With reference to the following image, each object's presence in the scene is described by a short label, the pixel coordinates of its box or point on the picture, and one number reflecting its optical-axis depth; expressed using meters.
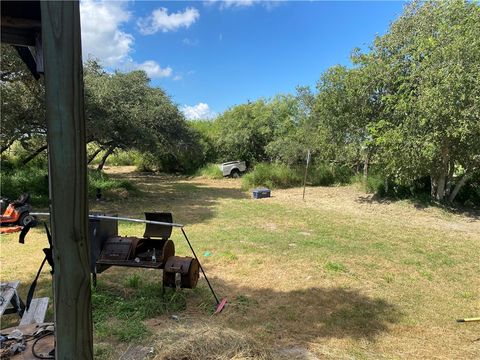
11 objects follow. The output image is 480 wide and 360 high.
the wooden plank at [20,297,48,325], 3.06
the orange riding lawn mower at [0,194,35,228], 7.15
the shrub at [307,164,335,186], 15.88
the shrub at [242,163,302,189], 15.23
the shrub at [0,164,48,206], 8.92
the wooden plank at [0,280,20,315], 2.92
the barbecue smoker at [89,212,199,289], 3.75
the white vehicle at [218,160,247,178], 19.30
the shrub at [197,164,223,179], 19.42
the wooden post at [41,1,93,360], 1.22
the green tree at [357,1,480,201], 8.66
